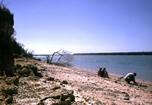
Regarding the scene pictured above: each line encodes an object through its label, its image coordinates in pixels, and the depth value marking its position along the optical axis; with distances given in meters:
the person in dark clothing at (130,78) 16.78
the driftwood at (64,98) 5.22
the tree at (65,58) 30.15
